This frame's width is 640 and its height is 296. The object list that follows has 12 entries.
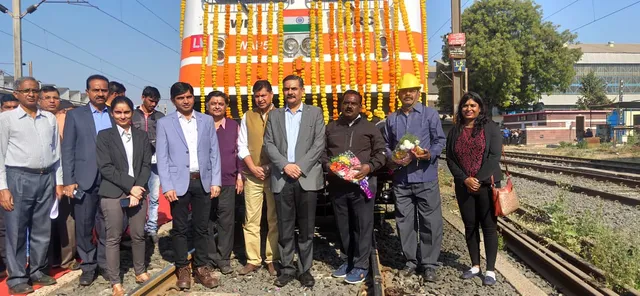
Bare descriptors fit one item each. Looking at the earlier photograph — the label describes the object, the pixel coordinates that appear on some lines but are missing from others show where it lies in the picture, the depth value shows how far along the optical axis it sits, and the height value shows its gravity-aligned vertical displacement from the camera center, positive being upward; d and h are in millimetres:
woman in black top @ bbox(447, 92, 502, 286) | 4469 -302
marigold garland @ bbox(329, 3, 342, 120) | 5574 +896
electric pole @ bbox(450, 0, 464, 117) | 13281 +3087
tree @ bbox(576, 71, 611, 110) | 57675 +5440
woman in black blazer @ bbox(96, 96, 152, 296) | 4316 -357
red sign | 13094 +2664
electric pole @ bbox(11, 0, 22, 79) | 15305 +3398
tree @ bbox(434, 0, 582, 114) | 36375 +6470
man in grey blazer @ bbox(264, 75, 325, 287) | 4527 -243
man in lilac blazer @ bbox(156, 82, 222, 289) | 4434 -282
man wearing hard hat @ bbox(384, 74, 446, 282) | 4680 -440
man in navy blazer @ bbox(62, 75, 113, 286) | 4605 -231
